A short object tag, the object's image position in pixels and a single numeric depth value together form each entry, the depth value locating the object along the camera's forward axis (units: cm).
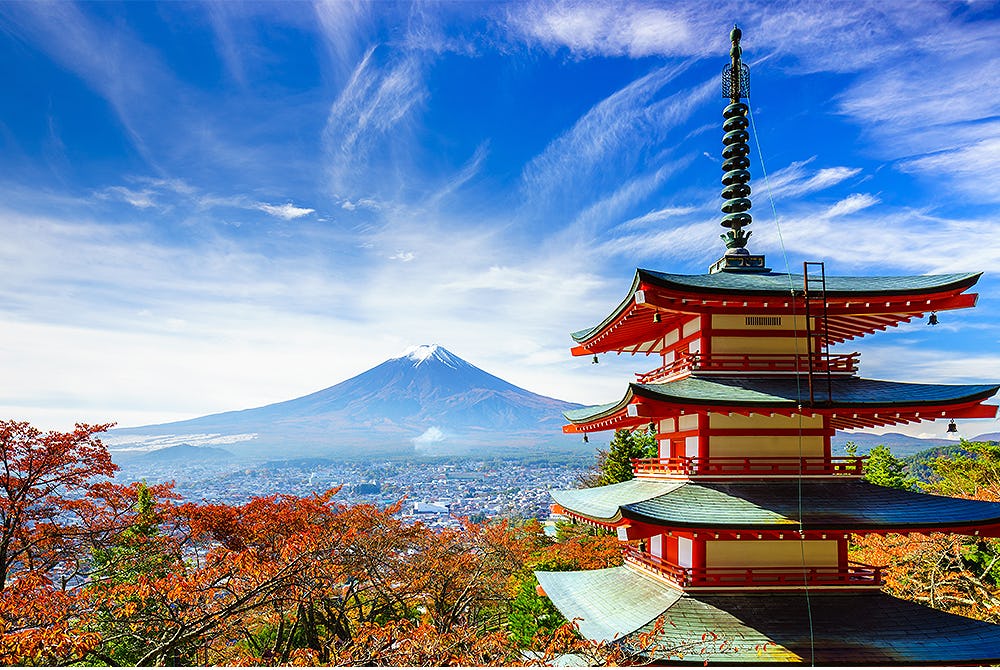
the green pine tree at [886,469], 2561
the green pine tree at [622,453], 2803
